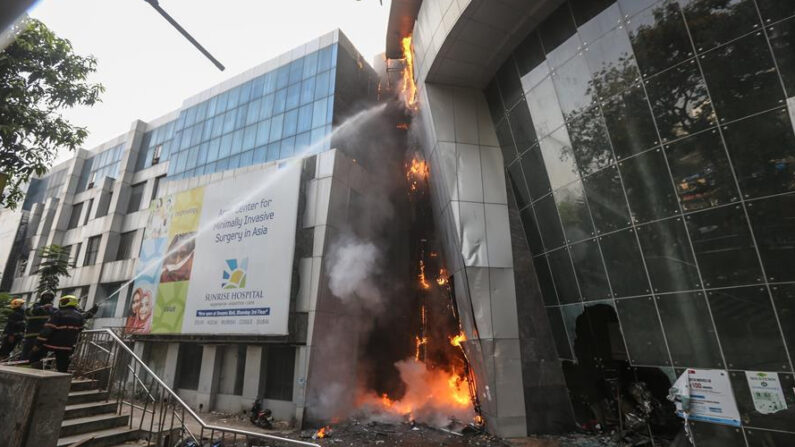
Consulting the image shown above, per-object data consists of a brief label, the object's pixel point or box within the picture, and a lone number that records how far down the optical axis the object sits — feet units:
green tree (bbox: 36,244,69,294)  78.54
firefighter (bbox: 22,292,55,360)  27.48
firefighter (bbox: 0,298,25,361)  29.22
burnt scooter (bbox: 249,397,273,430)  43.56
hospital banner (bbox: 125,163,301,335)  49.01
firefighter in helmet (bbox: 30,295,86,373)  24.53
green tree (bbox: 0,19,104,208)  28.81
